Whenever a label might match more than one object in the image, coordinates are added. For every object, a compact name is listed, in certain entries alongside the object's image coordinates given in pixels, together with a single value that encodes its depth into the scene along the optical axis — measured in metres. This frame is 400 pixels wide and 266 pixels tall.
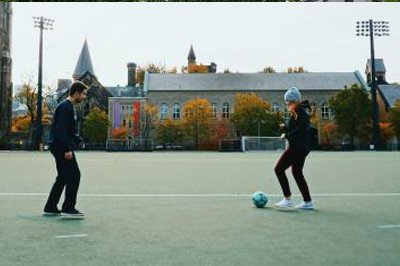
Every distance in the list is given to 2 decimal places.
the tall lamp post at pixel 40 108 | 45.05
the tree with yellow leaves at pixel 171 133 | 65.06
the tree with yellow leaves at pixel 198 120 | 64.75
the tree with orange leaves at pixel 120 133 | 69.04
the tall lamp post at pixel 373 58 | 45.75
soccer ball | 6.99
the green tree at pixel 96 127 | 66.81
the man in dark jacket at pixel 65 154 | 6.16
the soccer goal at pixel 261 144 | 44.09
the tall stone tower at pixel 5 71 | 70.75
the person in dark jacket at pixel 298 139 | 6.91
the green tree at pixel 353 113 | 60.34
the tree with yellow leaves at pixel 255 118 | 63.84
